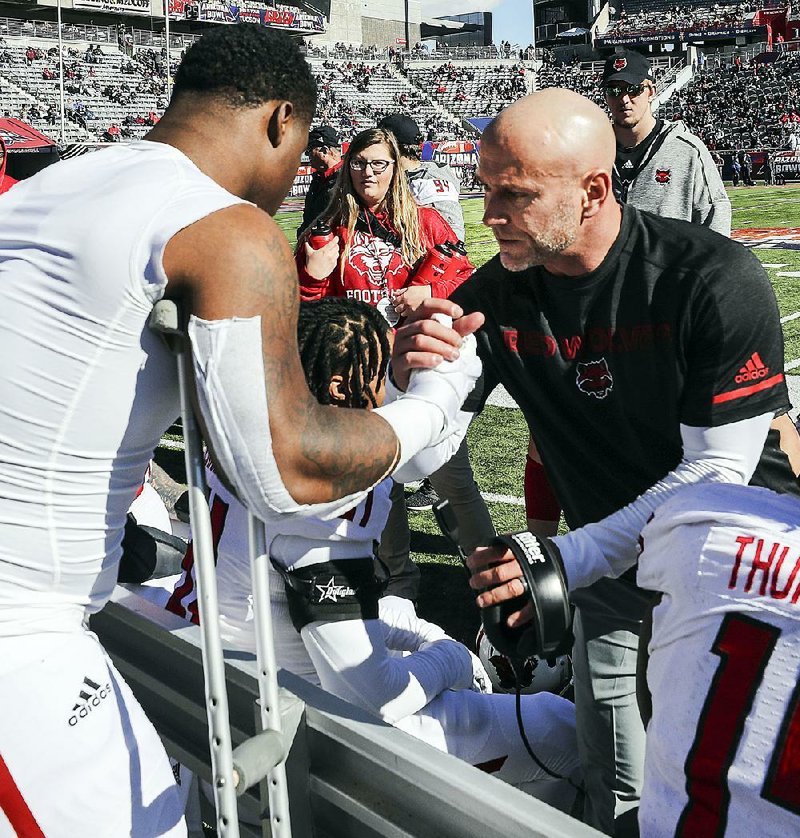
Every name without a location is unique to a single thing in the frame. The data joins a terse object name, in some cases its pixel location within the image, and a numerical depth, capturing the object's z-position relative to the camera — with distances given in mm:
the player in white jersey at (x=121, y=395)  1429
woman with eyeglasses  4812
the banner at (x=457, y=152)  40000
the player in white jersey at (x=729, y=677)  1263
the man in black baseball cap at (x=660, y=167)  5391
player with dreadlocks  2137
